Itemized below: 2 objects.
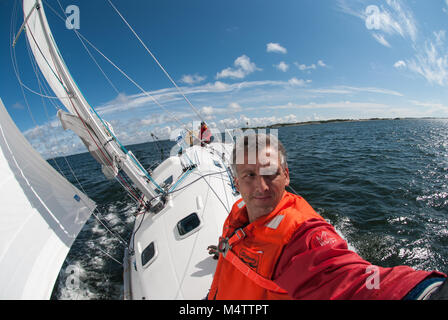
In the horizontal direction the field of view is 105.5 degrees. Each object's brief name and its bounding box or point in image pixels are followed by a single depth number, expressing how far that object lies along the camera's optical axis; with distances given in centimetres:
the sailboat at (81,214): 177
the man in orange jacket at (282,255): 80
